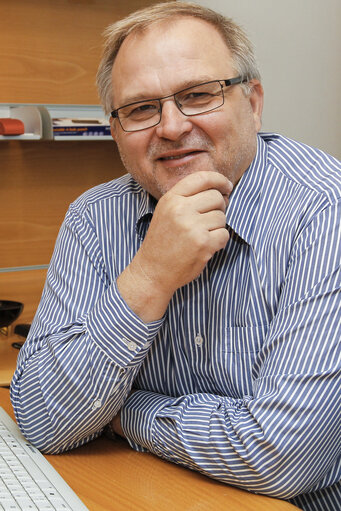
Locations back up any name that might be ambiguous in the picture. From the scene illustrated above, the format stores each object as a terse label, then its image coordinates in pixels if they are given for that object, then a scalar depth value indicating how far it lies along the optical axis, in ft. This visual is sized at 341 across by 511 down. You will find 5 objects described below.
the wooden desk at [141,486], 3.59
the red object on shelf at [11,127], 6.02
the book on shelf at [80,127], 6.21
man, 3.72
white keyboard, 3.53
